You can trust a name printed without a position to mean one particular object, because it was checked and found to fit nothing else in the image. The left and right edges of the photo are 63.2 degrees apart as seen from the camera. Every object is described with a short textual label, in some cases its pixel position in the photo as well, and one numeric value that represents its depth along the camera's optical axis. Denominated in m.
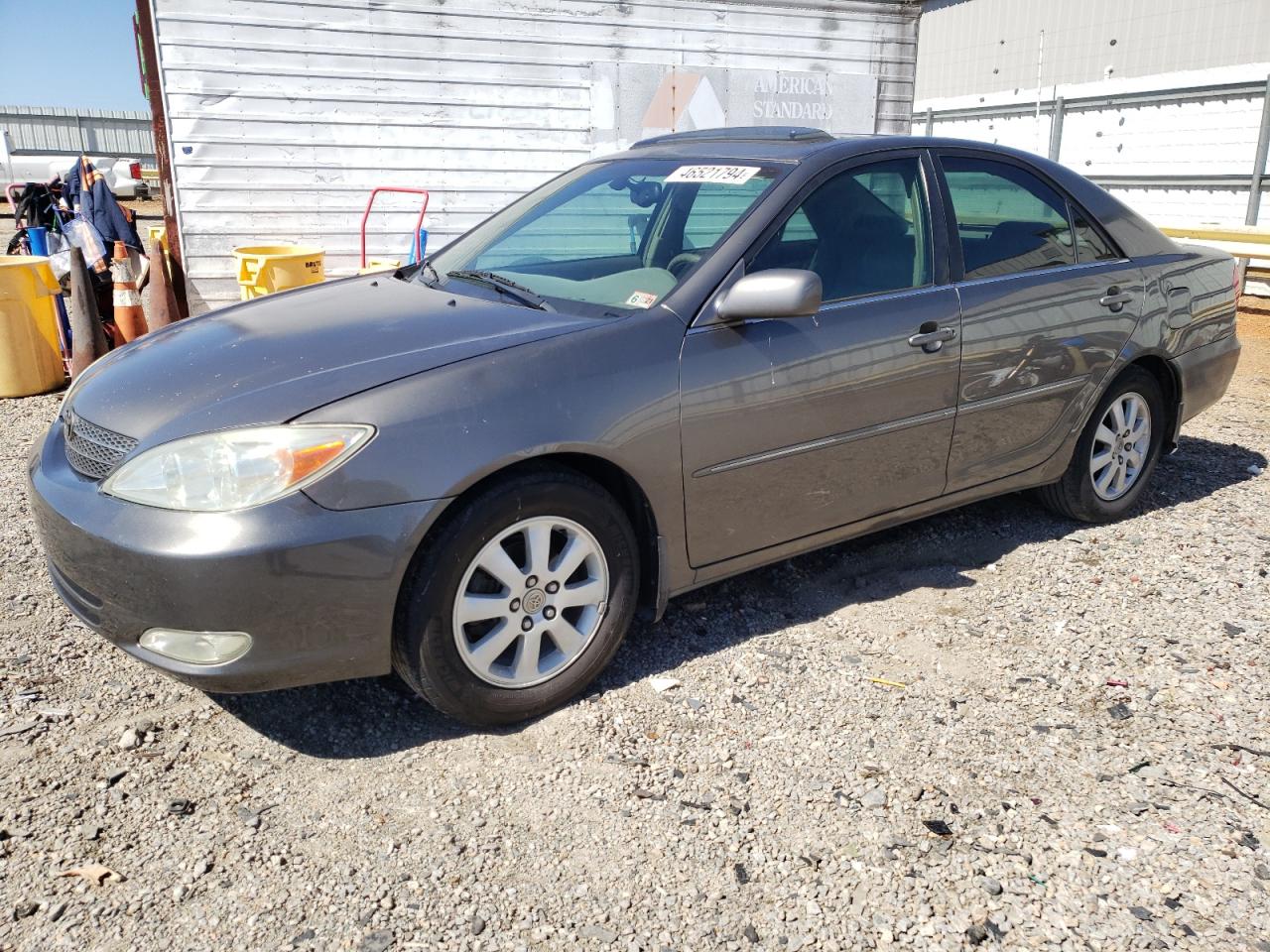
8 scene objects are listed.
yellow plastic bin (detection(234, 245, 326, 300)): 7.59
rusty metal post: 7.90
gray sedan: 2.64
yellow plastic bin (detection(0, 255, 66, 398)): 7.00
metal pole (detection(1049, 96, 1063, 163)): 14.59
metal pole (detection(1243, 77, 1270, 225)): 11.78
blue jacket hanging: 8.62
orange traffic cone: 7.66
